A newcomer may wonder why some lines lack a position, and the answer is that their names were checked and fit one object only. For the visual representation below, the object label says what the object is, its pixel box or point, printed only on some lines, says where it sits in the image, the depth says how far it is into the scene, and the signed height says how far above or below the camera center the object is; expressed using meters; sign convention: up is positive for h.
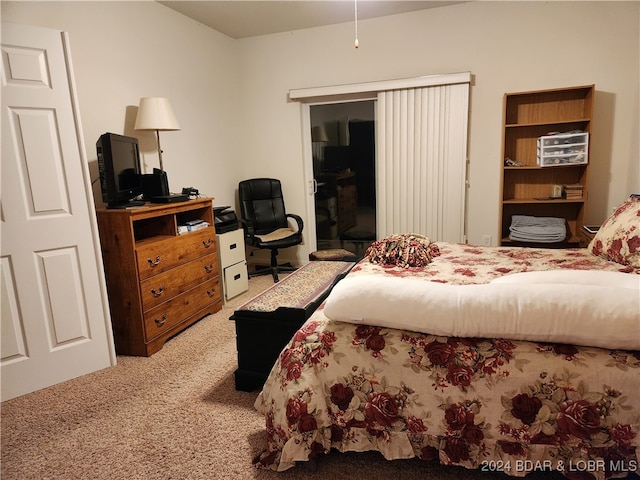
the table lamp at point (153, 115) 2.96 +0.44
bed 1.21 -0.71
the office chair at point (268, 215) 4.13 -0.49
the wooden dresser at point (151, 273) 2.49 -0.67
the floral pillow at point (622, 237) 1.98 -0.44
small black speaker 2.85 -0.07
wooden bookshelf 3.41 -0.01
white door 2.03 -0.26
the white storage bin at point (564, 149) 3.23 +0.07
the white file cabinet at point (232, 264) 3.50 -0.84
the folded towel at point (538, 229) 3.36 -0.61
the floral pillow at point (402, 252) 2.27 -0.52
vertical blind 3.79 +0.03
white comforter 1.20 -0.48
